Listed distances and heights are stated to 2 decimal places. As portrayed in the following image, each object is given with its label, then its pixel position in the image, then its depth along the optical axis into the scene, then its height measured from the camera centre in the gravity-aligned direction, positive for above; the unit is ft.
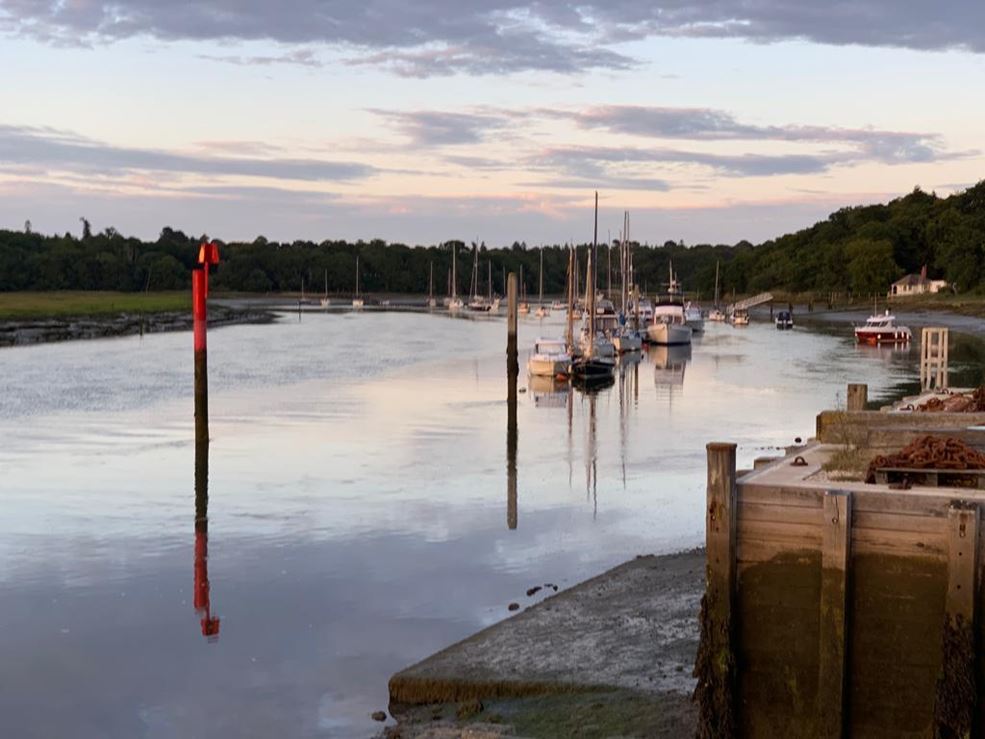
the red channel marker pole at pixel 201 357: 100.12 -6.94
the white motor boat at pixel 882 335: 309.22 -14.30
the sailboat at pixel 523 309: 494.18 -14.25
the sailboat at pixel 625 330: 253.24 -12.22
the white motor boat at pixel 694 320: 379.90 -13.63
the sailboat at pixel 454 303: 640.34 -15.09
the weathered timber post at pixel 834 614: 33.71 -9.03
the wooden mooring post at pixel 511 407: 81.71 -13.45
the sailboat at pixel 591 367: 189.16 -14.00
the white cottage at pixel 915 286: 517.14 -3.99
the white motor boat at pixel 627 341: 250.31 -13.42
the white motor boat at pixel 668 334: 279.08 -13.15
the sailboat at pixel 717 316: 484.74 -15.76
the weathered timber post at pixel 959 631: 32.12 -8.98
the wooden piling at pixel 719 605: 35.19 -9.23
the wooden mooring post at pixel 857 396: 64.95 -6.14
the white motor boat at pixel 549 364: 186.80 -13.23
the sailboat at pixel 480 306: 647.56 -16.84
